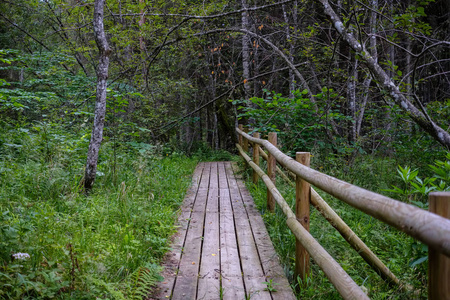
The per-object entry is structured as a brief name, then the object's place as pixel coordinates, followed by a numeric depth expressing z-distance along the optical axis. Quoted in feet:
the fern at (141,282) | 8.15
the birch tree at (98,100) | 16.66
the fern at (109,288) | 7.30
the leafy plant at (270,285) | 9.11
